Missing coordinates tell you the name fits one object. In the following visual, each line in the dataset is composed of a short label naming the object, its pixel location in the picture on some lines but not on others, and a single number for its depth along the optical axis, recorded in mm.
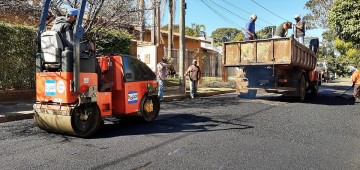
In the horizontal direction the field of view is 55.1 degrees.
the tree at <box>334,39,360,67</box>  39953
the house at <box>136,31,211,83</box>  16328
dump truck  10953
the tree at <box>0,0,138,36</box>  11023
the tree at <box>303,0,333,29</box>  33972
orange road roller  5824
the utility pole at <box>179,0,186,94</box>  14672
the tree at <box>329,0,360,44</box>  15352
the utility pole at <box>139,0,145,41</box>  12661
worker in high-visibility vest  12945
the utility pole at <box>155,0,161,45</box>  22922
